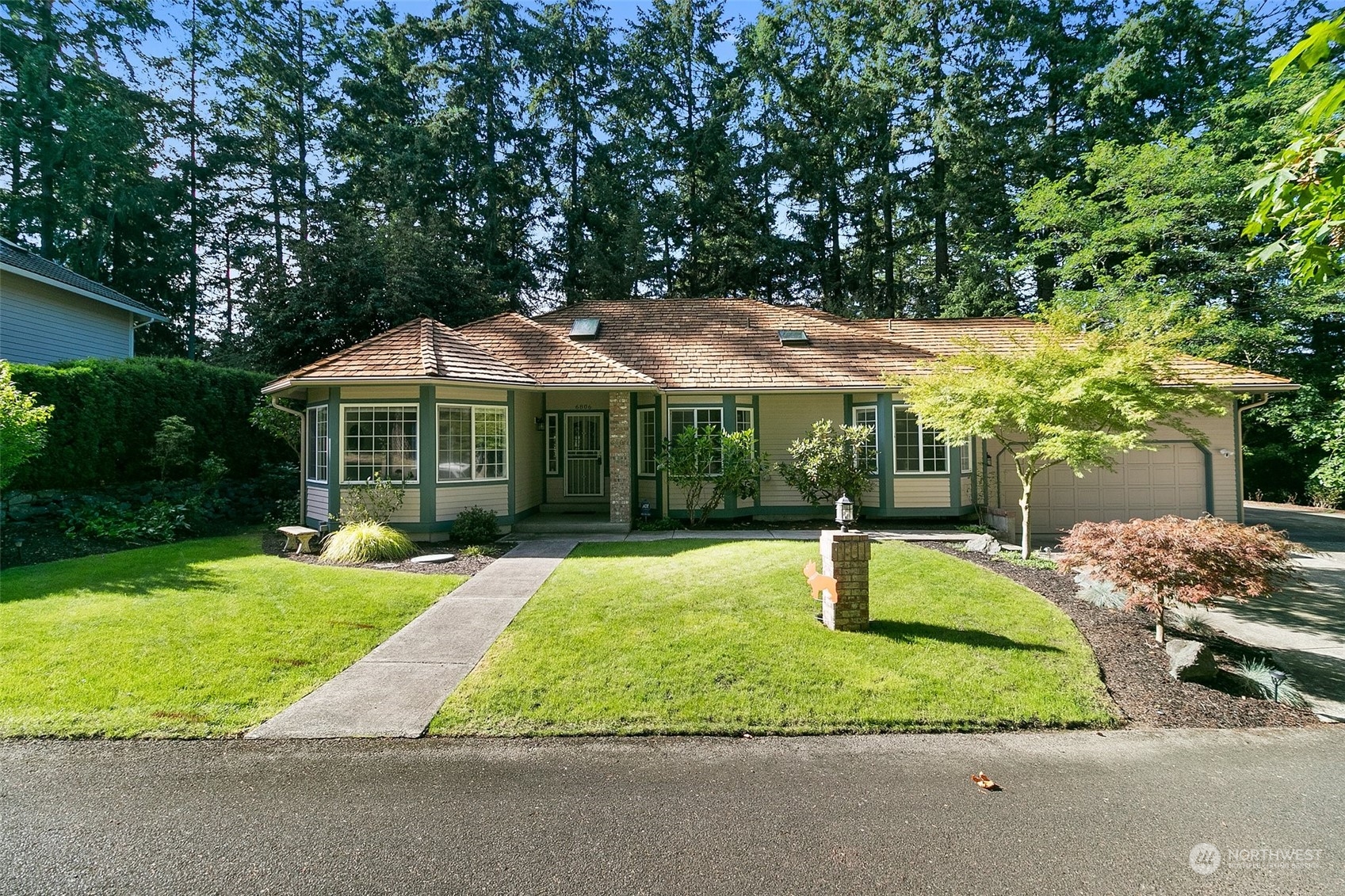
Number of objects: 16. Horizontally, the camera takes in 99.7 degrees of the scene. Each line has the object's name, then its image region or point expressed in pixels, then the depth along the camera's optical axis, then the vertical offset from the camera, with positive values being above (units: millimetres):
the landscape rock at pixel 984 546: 9295 -1525
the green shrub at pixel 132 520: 9555 -997
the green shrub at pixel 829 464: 11531 -168
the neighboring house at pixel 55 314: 13016 +3874
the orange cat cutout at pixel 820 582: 5727 -1303
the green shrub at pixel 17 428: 7895 +530
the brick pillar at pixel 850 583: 5730 -1296
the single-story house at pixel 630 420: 10289 +799
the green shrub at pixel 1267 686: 4672 -1988
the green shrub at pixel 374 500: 10078 -689
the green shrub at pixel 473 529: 10219 -1248
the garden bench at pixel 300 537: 9297 -1259
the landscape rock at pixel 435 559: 8711 -1531
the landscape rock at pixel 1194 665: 4918 -1859
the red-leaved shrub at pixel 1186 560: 5305 -1046
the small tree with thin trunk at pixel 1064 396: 7750 +838
